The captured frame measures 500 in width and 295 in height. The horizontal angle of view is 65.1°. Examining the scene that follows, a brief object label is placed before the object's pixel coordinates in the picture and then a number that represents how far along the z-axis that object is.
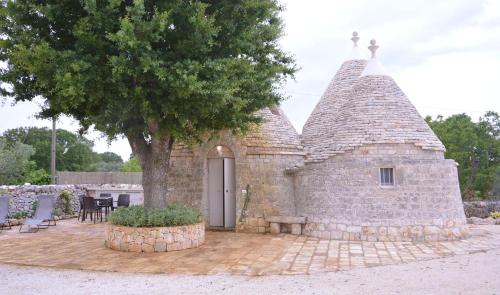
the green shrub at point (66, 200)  17.32
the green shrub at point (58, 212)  16.86
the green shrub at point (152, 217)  10.09
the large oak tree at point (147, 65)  8.16
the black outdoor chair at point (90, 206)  15.37
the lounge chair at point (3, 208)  13.29
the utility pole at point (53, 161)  20.28
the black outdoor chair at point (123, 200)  16.03
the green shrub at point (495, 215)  18.13
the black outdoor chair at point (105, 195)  17.57
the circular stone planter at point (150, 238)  9.94
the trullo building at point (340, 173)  11.51
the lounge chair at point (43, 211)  13.58
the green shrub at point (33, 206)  15.99
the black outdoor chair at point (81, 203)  16.06
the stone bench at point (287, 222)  12.57
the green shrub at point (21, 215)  15.58
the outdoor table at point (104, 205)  15.35
